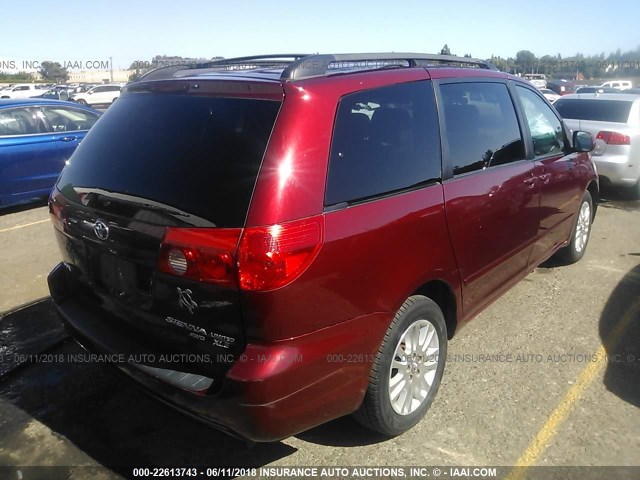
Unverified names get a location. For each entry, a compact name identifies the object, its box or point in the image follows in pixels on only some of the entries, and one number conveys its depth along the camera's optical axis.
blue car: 6.86
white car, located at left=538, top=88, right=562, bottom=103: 23.39
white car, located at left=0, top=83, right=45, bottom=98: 34.91
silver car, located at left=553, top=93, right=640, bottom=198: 7.39
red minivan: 1.94
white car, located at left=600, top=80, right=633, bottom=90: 31.70
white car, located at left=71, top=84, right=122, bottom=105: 32.81
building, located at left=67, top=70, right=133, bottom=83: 65.31
